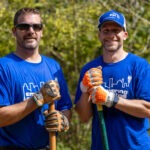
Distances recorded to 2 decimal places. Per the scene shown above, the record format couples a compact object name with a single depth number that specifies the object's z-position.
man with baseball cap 7.54
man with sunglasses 7.46
